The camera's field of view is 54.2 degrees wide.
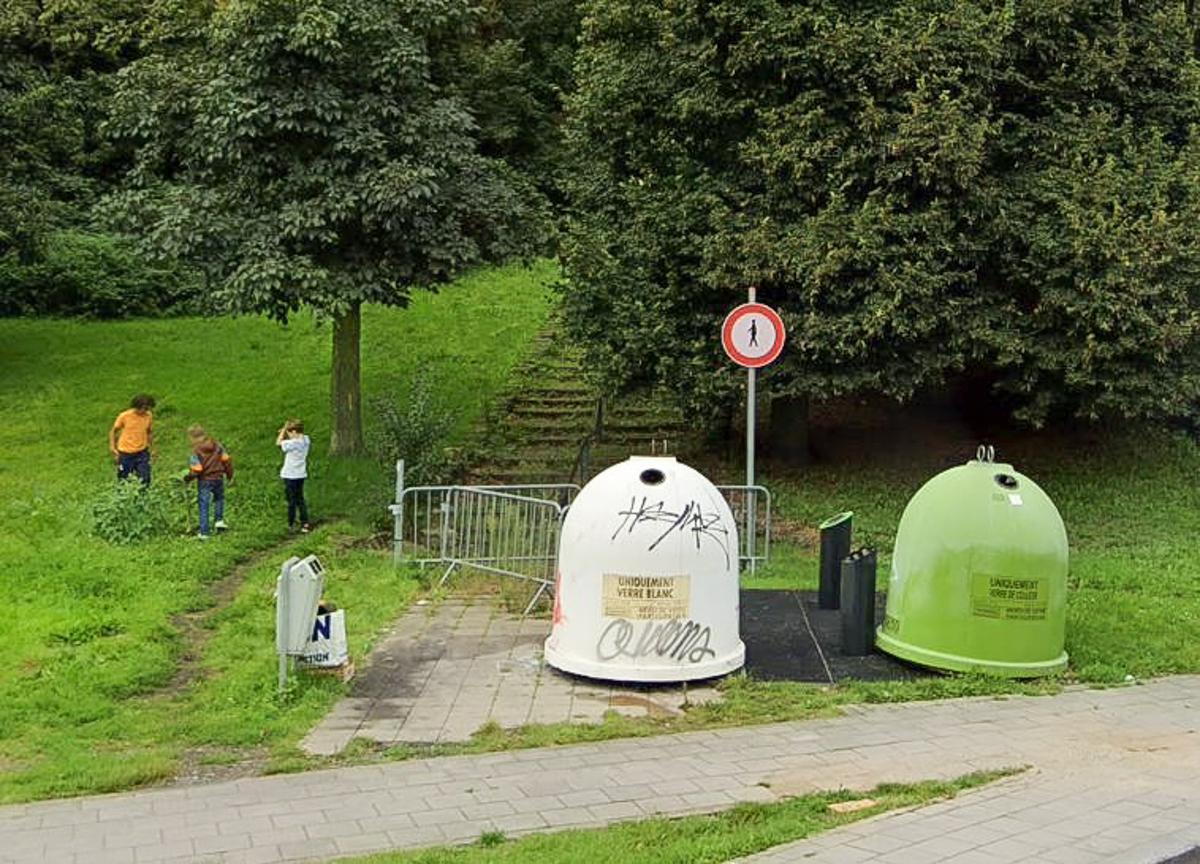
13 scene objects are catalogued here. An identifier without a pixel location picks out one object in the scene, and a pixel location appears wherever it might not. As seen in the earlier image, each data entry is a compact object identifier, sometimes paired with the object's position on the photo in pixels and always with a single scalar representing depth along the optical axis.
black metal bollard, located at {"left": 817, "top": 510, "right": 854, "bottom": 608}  10.29
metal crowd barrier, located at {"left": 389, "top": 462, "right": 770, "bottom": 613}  11.66
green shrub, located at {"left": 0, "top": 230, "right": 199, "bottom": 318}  27.61
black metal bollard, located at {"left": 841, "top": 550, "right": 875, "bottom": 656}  8.77
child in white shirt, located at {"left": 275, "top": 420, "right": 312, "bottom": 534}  13.70
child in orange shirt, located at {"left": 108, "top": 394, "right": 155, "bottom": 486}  13.94
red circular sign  11.26
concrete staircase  16.64
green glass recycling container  8.09
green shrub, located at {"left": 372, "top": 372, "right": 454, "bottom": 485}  14.65
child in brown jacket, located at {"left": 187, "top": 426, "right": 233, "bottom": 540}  12.97
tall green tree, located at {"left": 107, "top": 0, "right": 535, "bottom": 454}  14.70
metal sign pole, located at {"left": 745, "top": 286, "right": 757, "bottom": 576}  11.34
